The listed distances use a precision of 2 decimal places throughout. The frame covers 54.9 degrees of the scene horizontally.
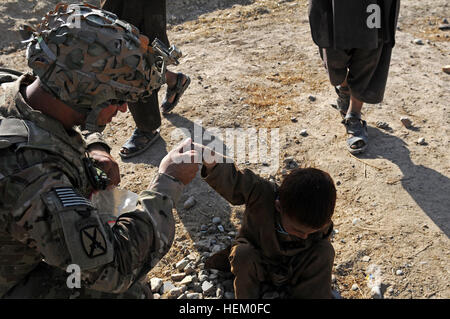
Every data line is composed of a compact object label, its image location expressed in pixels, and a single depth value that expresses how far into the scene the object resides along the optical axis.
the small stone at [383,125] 4.18
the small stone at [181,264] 2.91
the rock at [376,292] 2.70
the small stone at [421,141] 3.95
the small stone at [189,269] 2.87
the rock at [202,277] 2.78
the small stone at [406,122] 4.16
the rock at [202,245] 3.05
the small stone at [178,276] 2.84
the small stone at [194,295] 2.66
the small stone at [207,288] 2.69
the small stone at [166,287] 2.76
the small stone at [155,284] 2.75
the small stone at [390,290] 2.73
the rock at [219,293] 2.66
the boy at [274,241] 2.31
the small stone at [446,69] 4.99
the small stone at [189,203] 3.40
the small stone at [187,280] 2.78
